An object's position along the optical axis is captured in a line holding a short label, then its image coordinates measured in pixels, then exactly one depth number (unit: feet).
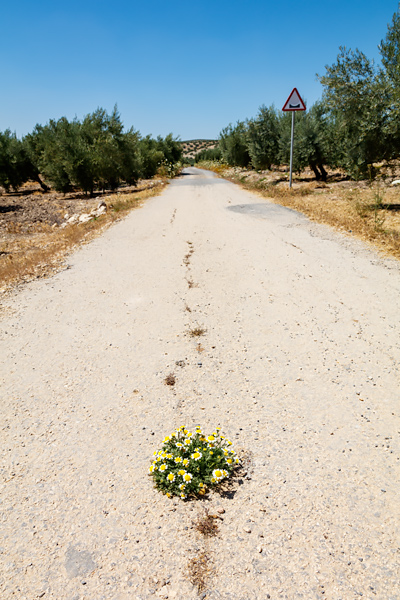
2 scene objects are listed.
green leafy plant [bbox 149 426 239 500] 7.37
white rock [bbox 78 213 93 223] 48.47
